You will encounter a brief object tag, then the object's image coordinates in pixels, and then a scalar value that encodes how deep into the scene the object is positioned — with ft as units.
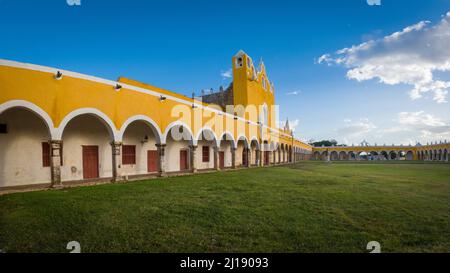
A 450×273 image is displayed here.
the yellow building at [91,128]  27.91
